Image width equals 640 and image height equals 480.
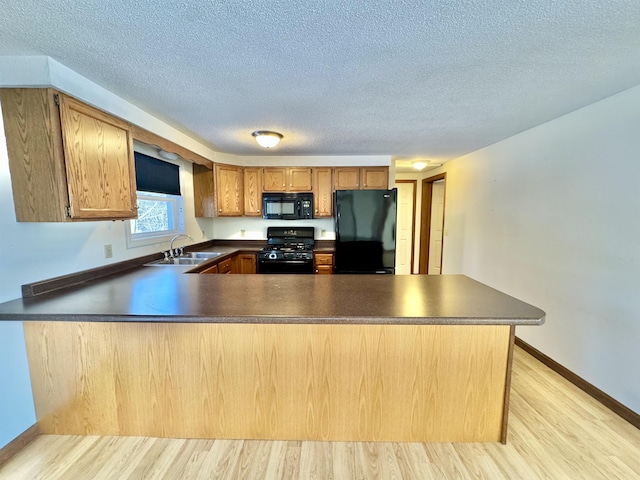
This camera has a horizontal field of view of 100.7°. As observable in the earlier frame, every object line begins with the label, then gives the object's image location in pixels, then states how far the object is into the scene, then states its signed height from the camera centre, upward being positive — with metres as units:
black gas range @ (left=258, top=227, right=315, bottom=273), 3.61 -0.61
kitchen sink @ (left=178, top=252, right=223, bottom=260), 3.29 -0.51
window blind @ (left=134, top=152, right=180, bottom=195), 2.64 +0.42
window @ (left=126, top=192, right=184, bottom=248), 2.65 -0.07
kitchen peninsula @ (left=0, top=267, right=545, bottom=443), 1.54 -0.95
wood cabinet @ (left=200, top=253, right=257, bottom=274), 3.67 -0.70
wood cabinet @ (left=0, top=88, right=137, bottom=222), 1.47 +0.35
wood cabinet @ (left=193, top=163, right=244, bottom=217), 3.65 +0.33
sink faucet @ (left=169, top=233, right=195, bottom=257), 3.00 -0.43
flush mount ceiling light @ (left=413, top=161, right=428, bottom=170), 4.19 +0.78
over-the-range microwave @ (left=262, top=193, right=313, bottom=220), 3.88 +0.11
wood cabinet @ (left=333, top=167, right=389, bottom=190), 3.89 +0.52
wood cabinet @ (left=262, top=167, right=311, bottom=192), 3.93 +0.51
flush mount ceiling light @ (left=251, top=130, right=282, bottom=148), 2.65 +0.77
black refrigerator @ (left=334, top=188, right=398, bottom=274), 3.46 -0.21
